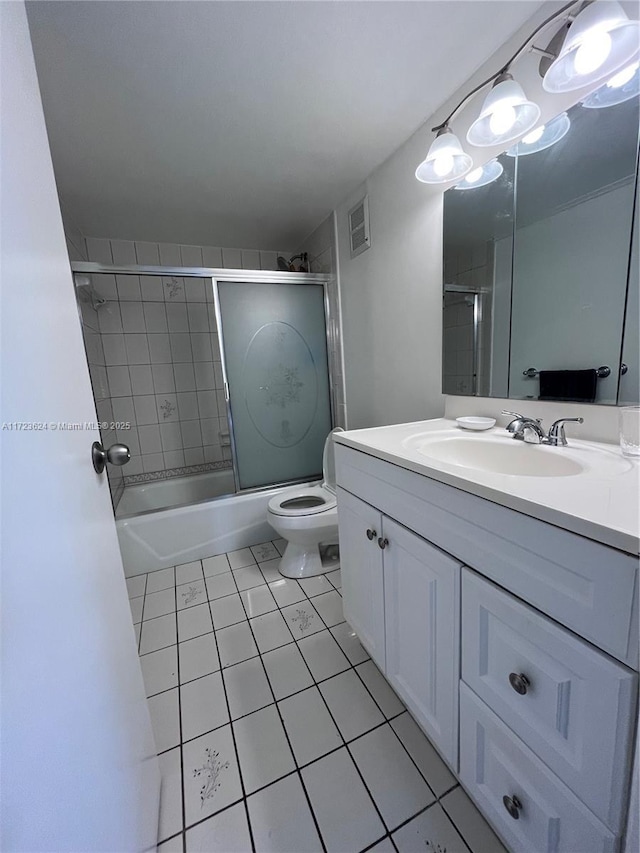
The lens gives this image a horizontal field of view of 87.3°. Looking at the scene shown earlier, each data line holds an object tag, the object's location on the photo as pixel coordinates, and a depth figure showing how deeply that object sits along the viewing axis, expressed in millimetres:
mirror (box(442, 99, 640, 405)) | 868
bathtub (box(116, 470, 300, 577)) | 1942
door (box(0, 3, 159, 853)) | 369
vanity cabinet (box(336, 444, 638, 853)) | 495
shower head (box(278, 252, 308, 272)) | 2422
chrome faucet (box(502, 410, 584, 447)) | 950
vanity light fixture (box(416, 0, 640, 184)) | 764
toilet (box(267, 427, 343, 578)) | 1779
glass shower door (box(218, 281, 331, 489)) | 2127
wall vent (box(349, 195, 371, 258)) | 1835
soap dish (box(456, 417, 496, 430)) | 1192
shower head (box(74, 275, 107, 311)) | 1893
